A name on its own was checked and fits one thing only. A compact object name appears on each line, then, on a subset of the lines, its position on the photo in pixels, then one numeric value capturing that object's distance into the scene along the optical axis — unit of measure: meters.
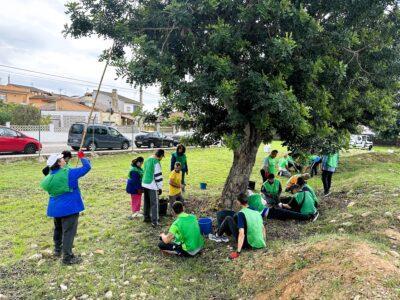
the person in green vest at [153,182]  7.65
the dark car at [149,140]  26.91
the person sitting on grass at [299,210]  8.16
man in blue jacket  5.69
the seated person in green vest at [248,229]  6.08
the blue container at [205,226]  7.08
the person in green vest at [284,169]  15.12
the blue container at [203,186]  11.68
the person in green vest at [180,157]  10.01
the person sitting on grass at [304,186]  8.46
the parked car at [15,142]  17.34
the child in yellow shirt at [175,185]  8.55
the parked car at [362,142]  37.29
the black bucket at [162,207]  8.38
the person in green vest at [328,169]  10.36
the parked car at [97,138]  21.11
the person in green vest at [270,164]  11.04
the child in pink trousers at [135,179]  8.21
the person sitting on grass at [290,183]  10.38
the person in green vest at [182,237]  6.12
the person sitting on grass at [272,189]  9.17
